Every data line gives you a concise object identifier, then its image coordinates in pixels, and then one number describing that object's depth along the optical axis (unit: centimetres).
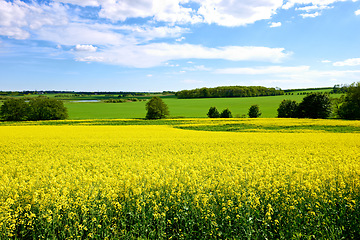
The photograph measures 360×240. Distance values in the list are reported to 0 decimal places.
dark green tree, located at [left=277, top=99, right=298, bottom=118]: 5572
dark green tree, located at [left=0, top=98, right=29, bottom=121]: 5409
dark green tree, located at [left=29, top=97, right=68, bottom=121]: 5509
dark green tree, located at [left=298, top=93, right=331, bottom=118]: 5038
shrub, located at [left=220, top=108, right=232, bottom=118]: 5741
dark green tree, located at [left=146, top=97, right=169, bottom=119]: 5616
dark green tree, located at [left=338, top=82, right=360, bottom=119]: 4847
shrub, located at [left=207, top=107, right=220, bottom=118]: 5941
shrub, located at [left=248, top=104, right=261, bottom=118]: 5901
